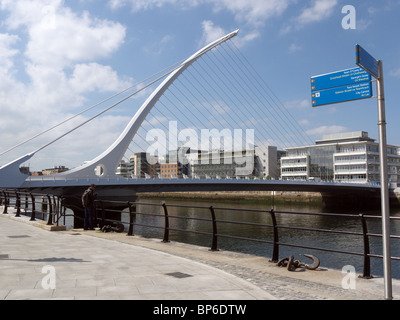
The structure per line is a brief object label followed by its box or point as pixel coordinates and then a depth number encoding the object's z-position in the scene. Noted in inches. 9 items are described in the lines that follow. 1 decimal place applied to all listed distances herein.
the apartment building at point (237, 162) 4180.6
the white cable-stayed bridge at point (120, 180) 1275.8
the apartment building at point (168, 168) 4460.1
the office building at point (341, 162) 3550.7
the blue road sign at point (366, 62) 186.9
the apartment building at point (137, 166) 4613.4
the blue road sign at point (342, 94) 199.3
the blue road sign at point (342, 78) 200.8
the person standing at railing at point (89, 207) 548.7
